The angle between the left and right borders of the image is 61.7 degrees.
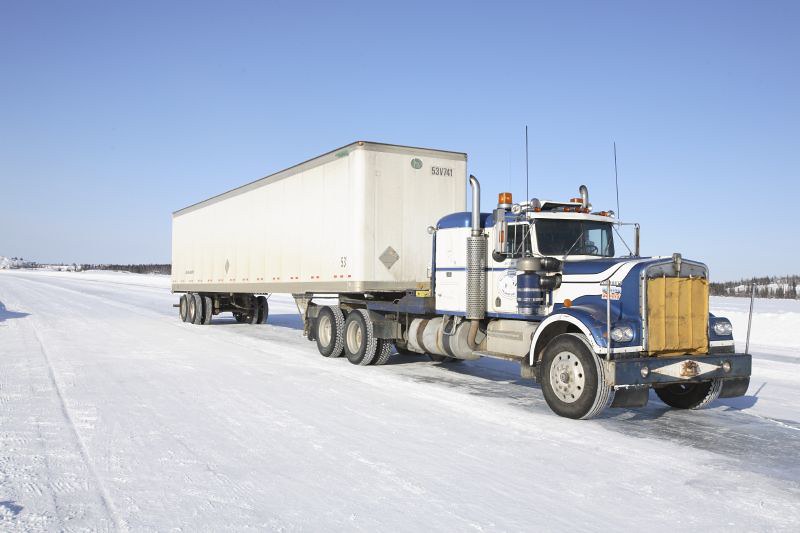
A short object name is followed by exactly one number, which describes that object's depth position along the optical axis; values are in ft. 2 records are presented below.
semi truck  25.81
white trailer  40.45
